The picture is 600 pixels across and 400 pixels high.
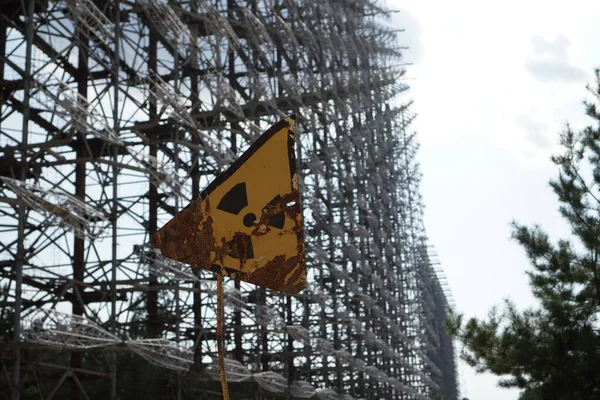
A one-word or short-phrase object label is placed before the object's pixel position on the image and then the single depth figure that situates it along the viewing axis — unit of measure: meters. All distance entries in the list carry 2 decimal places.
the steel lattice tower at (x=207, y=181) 18.39
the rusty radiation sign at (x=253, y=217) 4.77
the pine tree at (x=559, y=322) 11.02
